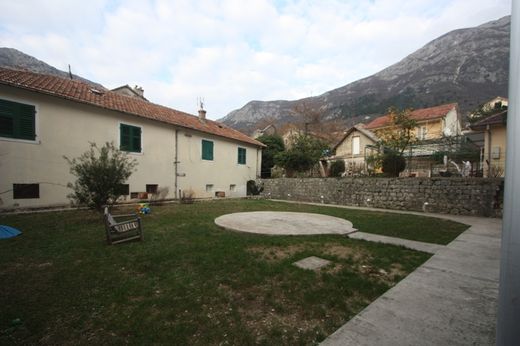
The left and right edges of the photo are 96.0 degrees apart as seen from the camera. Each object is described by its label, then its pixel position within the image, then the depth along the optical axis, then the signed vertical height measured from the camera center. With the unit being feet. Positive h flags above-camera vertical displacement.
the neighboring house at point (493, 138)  39.75 +5.79
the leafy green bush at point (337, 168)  55.01 +0.19
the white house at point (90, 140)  28.25 +4.21
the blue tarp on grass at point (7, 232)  16.93 -5.00
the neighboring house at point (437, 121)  78.82 +16.85
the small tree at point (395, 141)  41.78 +5.92
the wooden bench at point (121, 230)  15.64 -4.39
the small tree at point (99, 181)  21.79 -1.41
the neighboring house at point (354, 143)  80.74 +9.32
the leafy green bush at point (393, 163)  41.50 +1.14
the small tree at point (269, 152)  74.02 +5.10
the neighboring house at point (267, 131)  108.15 +18.13
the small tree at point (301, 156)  60.59 +3.23
